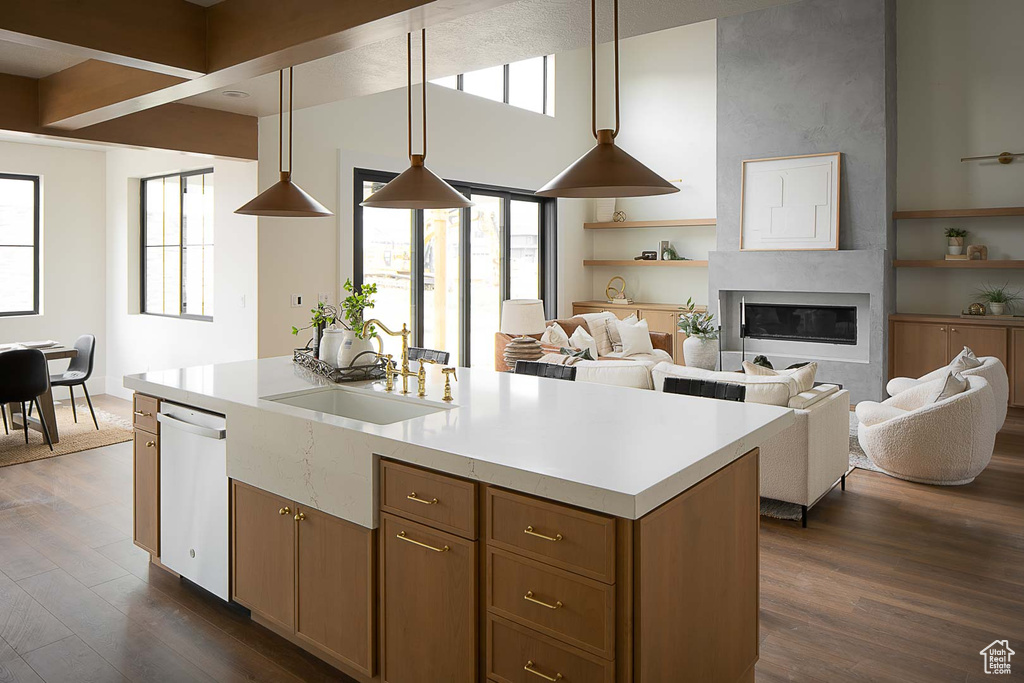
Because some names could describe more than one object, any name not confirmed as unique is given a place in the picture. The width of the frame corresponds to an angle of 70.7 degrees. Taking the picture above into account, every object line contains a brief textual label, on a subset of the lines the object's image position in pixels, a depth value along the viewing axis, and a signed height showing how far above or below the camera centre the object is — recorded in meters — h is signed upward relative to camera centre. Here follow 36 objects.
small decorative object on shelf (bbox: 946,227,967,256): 7.11 +0.77
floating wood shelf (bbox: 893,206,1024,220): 6.80 +1.02
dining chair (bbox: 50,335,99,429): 5.92 -0.40
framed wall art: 7.30 +1.19
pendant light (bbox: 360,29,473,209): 2.69 +0.47
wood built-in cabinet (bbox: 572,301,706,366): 8.54 +0.03
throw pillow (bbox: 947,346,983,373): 4.89 -0.31
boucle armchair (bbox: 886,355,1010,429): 4.74 -0.40
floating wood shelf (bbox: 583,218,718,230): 8.73 +1.18
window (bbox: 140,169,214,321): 6.42 +0.67
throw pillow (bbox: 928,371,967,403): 4.41 -0.42
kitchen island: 1.76 -0.61
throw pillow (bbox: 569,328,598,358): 7.06 -0.23
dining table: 5.61 -0.72
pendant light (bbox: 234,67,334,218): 3.08 +0.49
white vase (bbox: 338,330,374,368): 3.26 -0.15
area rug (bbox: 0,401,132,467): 5.29 -0.97
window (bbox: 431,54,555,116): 7.68 +2.66
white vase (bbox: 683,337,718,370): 6.82 -0.33
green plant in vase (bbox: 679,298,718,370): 6.82 -0.26
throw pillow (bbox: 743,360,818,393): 4.03 -0.32
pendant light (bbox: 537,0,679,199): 2.09 +0.42
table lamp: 5.80 +0.00
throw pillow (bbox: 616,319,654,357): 7.35 -0.22
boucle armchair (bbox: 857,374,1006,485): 4.27 -0.74
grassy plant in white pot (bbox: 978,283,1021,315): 6.96 +0.19
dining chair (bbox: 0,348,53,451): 5.12 -0.43
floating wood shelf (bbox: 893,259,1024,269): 6.79 +0.52
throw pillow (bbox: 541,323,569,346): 6.98 -0.19
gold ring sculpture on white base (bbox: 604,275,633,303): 9.54 +0.35
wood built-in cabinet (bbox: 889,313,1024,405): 6.61 -0.23
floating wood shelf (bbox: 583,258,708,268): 8.78 +0.67
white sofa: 3.84 -0.71
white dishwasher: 2.83 -0.73
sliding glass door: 6.70 +0.57
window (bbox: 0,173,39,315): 6.87 +0.69
